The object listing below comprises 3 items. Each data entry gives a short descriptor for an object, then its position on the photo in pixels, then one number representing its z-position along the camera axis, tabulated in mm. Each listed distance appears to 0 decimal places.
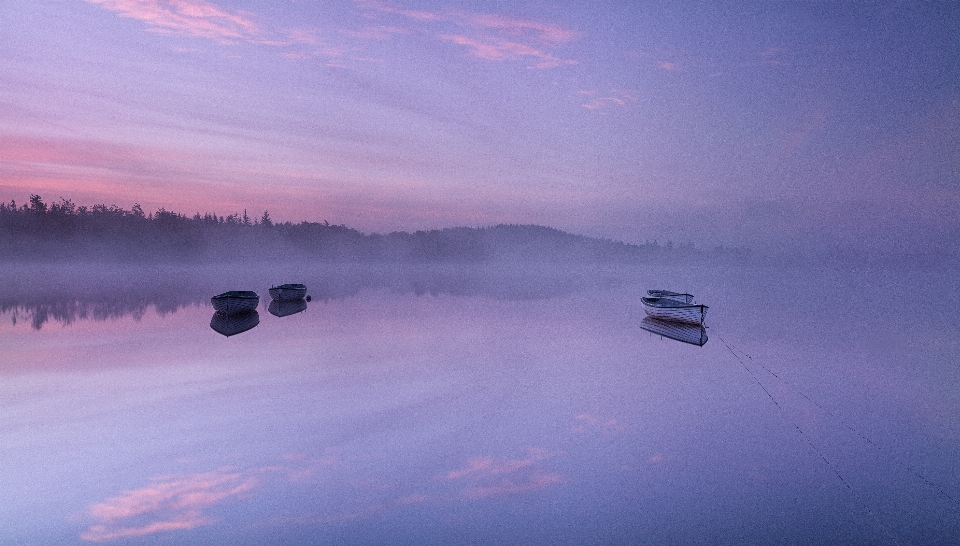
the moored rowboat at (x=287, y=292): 50906
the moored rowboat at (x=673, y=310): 35475
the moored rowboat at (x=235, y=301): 39062
